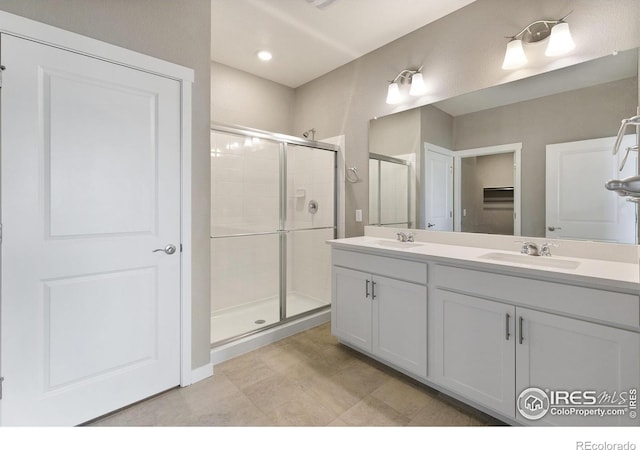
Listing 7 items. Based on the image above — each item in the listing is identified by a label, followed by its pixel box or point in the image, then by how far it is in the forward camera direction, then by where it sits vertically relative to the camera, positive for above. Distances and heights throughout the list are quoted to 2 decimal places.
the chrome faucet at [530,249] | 1.76 -0.16
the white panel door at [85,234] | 1.37 -0.06
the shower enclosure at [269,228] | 2.80 -0.06
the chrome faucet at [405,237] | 2.43 -0.12
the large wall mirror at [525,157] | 1.64 +0.44
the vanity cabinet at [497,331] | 1.21 -0.55
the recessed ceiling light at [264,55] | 2.78 +1.61
